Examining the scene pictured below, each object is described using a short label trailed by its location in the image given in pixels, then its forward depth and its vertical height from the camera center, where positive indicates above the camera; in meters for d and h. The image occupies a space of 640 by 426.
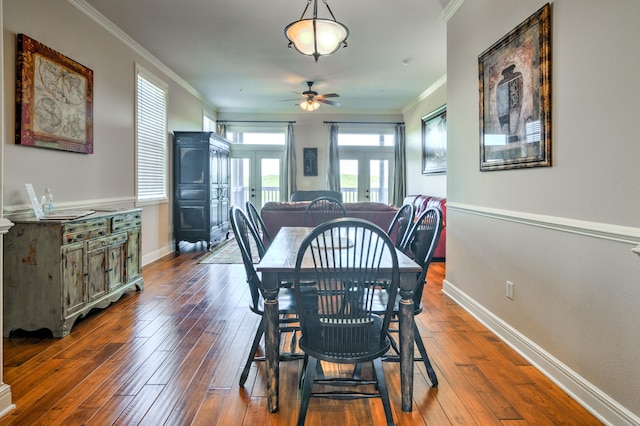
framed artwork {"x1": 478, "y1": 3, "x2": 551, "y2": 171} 2.22 +0.73
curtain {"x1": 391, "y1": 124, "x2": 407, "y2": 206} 8.74 +0.71
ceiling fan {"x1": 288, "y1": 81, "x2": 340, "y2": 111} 6.37 +1.85
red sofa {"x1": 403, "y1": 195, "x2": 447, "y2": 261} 5.41 -0.01
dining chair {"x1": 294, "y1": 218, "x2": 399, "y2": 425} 1.59 -0.57
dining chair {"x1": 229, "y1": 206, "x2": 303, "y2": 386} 2.04 -0.57
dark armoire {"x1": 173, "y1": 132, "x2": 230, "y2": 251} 6.20 +0.27
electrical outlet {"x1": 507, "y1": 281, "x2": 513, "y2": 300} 2.61 -0.62
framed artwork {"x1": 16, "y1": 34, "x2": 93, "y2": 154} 2.91 +0.93
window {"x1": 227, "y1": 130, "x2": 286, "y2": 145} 9.02 +1.65
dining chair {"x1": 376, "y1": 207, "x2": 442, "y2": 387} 2.01 -0.31
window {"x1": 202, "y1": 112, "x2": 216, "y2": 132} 7.82 +1.83
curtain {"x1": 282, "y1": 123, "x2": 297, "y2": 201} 8.77 +0.96
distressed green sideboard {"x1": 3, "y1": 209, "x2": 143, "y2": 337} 2.68 -0.53
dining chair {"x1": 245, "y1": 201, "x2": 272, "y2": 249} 2.98 -0.08
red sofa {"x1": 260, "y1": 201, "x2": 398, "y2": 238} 5.04 -0.13
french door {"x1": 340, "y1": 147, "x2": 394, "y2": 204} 8.98 +0.78
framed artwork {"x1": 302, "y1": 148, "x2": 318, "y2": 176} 8.88 +1.04
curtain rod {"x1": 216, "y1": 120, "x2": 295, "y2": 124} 8.80 +2.01
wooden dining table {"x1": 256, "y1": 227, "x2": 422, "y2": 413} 1.76 -0.60
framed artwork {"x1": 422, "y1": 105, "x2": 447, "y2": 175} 6.13 +1.12
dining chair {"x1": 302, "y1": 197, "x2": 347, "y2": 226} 4.18 -0.09
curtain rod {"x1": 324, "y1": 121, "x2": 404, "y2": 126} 8.78 +1.98
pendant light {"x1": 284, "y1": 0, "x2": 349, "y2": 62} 2.69 +1.29
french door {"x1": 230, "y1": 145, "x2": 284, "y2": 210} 8.95 +0.78
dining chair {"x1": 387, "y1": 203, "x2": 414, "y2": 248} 2.79 -0.16
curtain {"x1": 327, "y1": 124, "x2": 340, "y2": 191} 8.77 +0.98
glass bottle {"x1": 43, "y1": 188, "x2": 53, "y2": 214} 3.01 +0.03
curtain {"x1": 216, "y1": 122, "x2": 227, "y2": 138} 8.74 +1.80
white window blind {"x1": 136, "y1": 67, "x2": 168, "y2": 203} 5.00 +0.97
